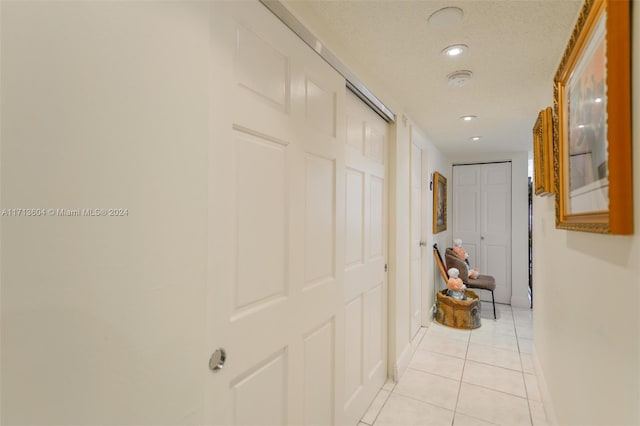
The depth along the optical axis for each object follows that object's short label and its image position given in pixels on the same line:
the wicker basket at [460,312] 3.49
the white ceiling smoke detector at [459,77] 1.96
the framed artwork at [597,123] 0.78
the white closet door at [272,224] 0.94
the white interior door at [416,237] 2.98
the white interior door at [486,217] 4.49
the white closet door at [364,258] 1.83
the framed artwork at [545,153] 1.75
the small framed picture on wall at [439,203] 3.96
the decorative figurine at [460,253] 3.99
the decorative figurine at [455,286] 3.56
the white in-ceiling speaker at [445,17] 1.34
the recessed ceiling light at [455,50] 1.64
